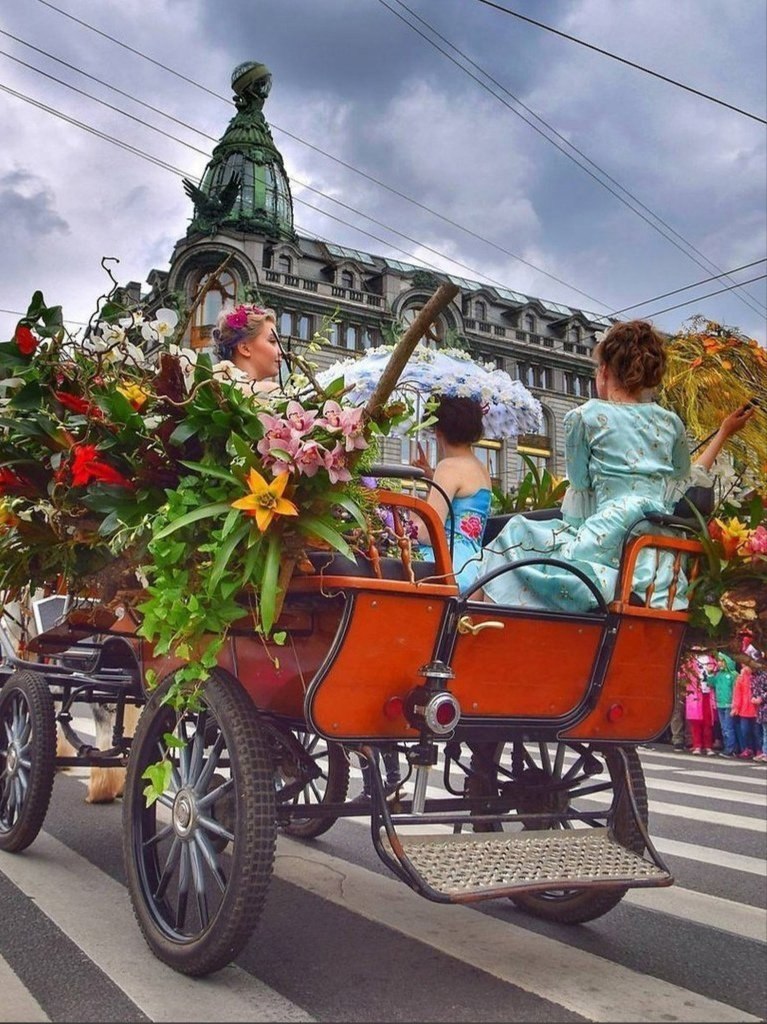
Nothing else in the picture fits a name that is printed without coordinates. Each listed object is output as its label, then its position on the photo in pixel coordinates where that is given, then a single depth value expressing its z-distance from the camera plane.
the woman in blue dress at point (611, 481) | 3.28
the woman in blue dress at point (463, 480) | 3.76
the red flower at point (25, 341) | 3.39
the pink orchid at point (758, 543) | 3.18
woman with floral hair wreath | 4.50
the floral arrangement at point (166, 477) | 2.63
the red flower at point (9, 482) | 3.33
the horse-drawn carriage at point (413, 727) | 2.75
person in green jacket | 10.80
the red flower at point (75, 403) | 3.16
